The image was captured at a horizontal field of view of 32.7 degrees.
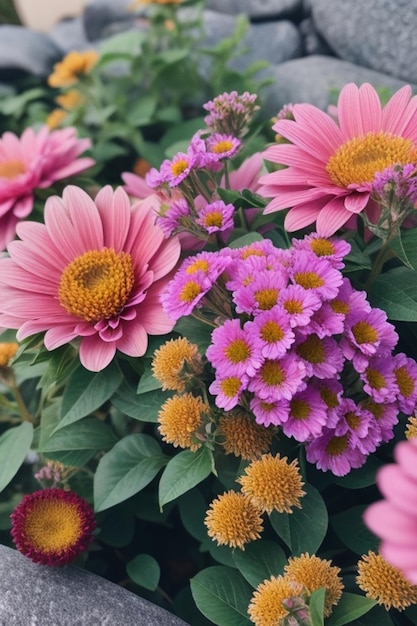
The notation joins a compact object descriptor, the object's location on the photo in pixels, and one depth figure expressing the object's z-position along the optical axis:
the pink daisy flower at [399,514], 0.31
